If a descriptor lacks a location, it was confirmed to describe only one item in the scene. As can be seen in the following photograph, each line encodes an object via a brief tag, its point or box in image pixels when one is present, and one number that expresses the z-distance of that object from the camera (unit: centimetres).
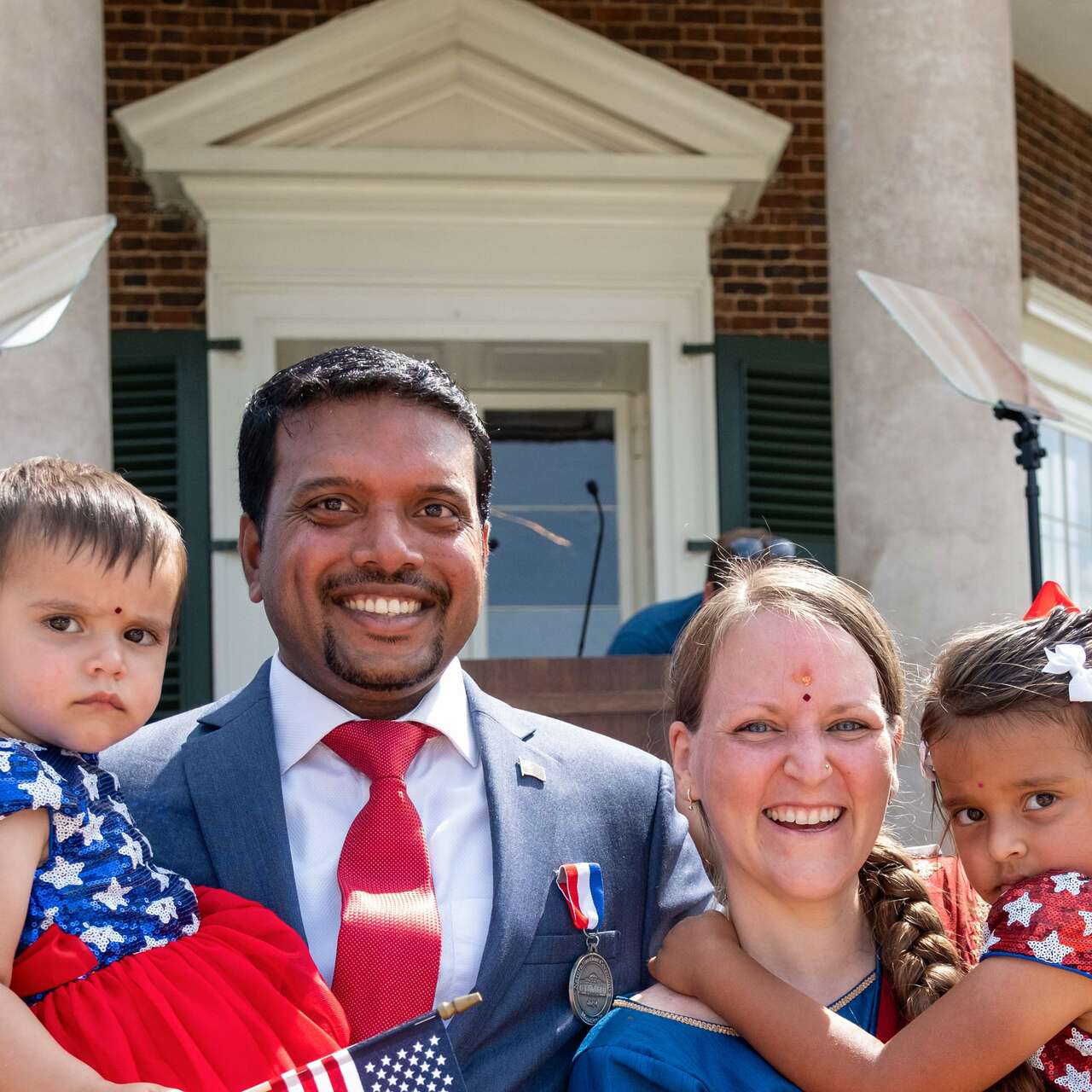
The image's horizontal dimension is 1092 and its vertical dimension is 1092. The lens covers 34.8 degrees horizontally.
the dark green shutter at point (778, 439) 852
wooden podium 587
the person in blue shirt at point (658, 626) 651
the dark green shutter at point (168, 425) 819
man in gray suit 262
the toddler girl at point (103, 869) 227
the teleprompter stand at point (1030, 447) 534
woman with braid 246
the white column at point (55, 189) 585
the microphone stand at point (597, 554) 890
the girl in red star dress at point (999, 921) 237
